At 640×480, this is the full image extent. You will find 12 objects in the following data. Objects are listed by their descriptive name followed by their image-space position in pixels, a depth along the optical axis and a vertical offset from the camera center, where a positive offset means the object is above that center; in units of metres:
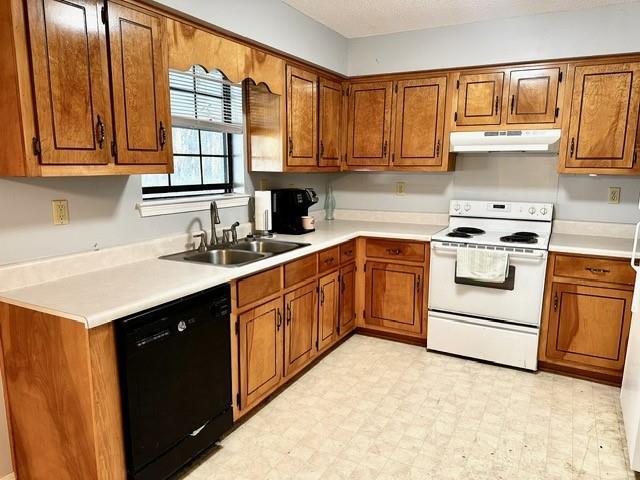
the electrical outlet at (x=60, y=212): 1.98 -0.17
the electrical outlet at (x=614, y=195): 3.18 -0.13
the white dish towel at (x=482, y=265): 2.96 -0.60
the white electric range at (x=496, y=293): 2.97 -0.81
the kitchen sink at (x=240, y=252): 2.52 -0.47
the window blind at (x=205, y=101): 2.62 +0.45
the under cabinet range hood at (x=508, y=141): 3.03 +0.25
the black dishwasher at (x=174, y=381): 1.69 -0.87
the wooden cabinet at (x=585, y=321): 2.80 -0.92
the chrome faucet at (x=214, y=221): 2.67 -0.28
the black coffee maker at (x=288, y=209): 3.24 -0.25
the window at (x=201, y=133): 2.63 +0.26
